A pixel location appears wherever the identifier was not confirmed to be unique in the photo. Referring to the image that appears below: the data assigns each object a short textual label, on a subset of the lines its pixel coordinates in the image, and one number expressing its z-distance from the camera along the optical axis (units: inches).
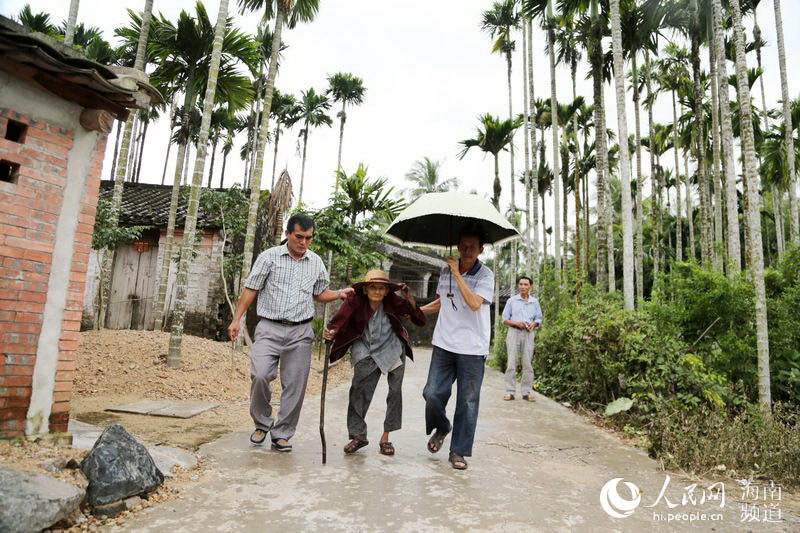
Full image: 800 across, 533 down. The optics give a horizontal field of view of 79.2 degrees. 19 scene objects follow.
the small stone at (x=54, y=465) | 107.3
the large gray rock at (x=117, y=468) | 103.5
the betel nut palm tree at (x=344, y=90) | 1114.7
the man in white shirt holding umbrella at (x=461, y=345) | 148.7
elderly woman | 156.7
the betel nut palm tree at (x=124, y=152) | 359.3
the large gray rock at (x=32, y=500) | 84.6
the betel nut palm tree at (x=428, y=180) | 1315.2
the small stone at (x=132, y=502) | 104.2
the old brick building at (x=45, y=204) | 127.5
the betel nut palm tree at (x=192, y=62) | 369.1
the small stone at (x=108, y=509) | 100.2
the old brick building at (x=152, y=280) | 481.7
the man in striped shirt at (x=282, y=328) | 155.2
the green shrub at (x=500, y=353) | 519.2
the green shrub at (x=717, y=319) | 253.3
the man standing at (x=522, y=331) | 286.8
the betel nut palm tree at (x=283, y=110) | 1075.3
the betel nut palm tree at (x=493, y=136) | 774.5
